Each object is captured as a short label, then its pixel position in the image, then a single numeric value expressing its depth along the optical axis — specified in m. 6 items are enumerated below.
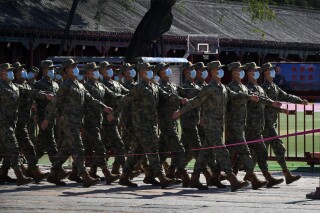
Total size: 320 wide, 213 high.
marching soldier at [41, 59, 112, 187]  17.92
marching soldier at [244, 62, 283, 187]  17.95
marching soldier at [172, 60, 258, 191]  17.16
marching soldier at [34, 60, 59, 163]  19.44
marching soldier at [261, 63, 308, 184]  18.19
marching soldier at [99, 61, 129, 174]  19.03
